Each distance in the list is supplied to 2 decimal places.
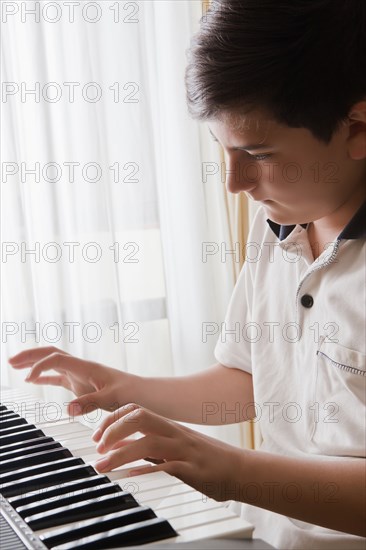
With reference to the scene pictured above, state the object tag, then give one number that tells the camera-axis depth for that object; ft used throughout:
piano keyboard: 2.91
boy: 3.53
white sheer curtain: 6.80
